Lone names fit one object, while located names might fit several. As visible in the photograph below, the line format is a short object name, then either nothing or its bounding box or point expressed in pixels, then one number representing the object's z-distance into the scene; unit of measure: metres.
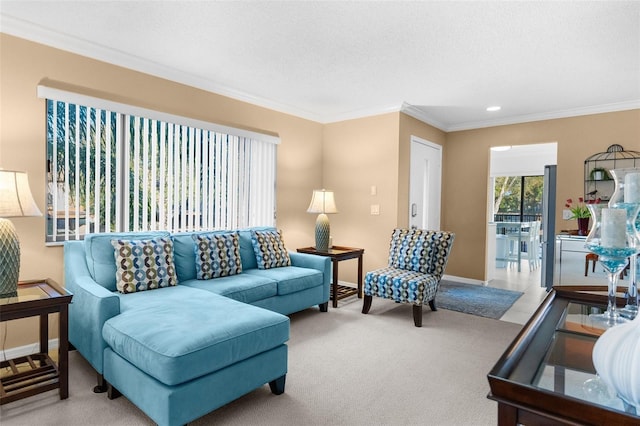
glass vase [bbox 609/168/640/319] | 1.57
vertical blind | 2.89
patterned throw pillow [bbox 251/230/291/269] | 3.71
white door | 4.97
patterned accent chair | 3.47
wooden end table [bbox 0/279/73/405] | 1.98
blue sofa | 1.73
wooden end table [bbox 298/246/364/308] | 4.07
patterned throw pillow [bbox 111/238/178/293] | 2.70
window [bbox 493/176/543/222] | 8.56
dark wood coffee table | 0.92
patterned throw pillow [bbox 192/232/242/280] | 3.23
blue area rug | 4.04
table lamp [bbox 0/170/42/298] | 2.09
